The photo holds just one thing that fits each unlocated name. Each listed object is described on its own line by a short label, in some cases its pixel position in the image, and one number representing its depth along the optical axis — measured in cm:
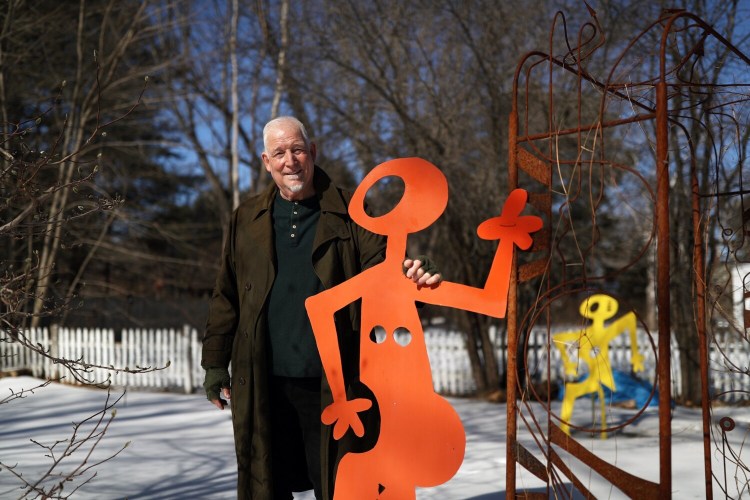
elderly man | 266
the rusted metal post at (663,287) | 219
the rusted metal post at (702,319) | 284
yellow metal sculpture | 589
